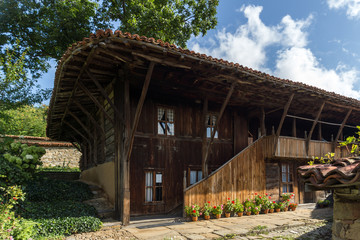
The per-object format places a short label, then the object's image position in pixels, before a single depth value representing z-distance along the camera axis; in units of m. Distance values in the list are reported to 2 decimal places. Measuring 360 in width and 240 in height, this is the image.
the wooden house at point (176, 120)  6.69
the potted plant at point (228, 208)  8.38
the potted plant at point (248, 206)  8.84
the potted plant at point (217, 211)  8.08
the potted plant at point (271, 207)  9.38
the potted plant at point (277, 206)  9.65
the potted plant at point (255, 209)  8.98
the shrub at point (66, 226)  5.64
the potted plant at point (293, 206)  10.15
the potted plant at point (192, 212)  7.56
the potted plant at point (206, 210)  7.89
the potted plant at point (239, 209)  8.53
